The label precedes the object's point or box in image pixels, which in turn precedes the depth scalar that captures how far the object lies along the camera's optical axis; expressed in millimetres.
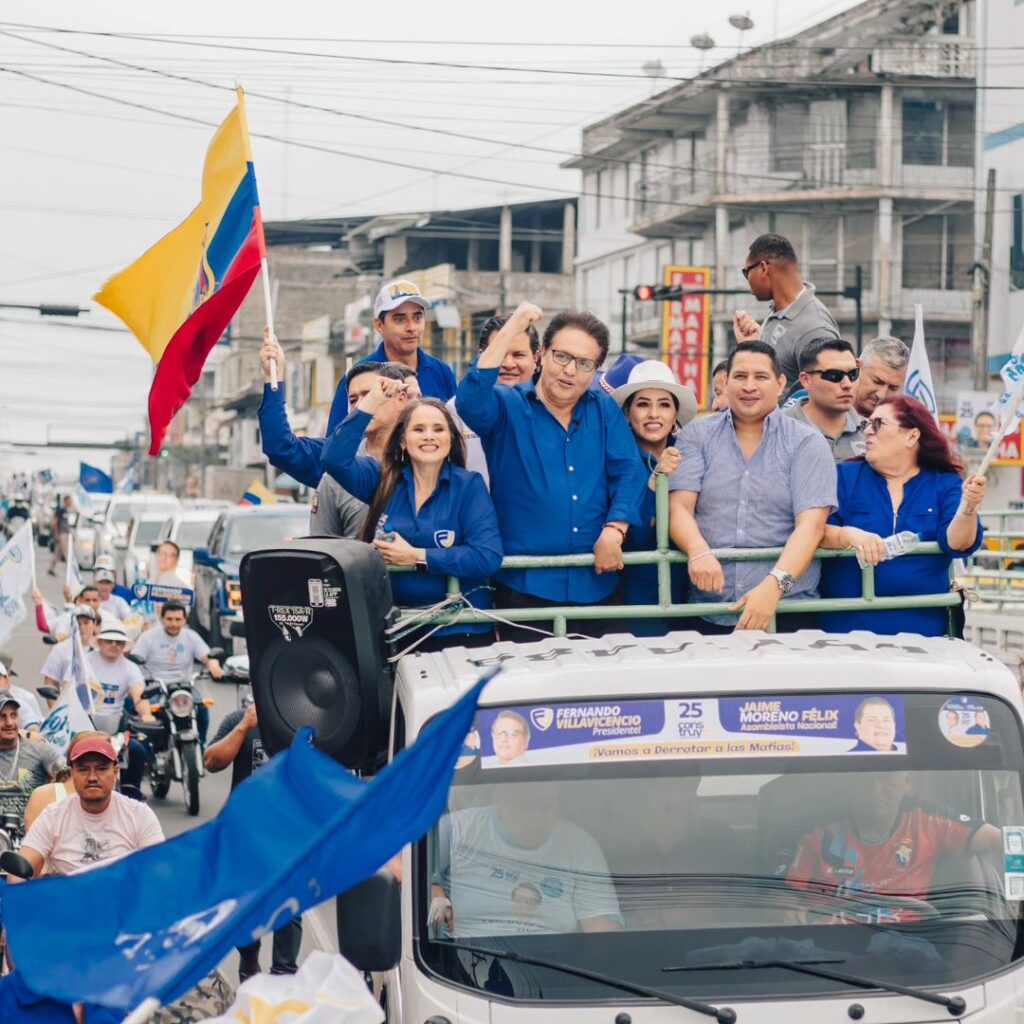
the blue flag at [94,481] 44750
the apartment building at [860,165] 57406
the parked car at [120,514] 40656
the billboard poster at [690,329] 53719
